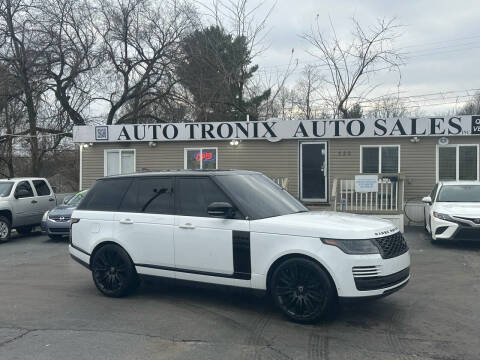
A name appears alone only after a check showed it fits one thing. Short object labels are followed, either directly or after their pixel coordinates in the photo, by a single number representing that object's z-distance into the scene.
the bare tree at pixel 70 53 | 26.78
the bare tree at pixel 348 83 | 26.72
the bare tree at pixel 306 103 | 31.62
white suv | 5.30
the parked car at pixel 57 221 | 12.88
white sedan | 10.34
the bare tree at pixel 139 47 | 28.92
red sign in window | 16.67
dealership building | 14.53
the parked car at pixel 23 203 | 13.59
